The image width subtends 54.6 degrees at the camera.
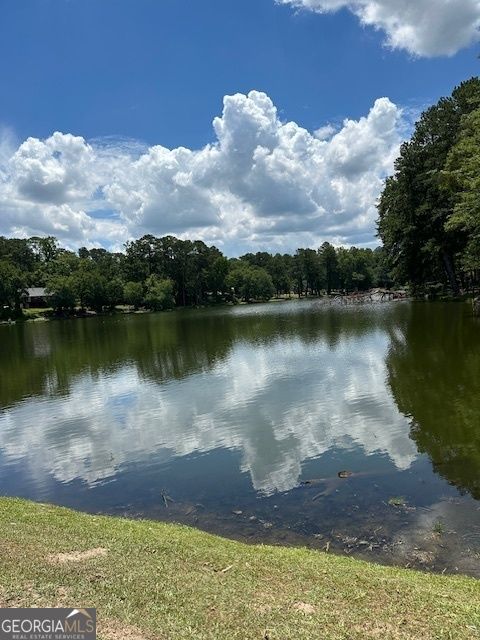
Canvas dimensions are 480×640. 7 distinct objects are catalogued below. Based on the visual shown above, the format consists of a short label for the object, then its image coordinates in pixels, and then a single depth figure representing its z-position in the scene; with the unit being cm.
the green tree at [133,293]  11956
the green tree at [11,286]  10319
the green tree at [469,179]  3028
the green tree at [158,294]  12094
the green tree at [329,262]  16238
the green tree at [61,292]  10925
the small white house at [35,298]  11616
